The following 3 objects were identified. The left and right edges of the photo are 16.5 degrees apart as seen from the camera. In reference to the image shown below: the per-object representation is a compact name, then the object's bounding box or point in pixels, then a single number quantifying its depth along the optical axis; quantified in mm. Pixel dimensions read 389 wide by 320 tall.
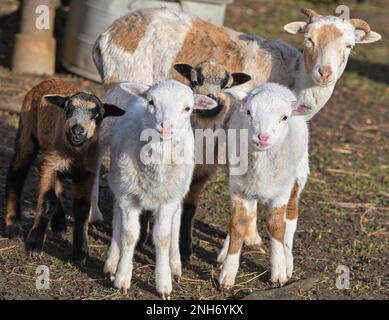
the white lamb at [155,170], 8217
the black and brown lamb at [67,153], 8958
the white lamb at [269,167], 8485
